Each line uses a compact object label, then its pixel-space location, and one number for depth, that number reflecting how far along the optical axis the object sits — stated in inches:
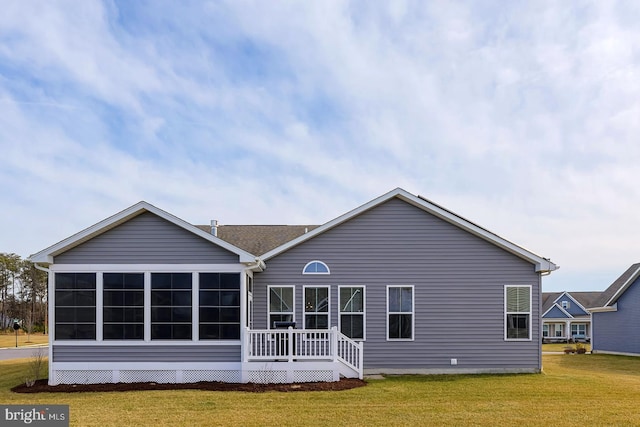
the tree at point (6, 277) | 2442.1
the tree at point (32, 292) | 2477.5
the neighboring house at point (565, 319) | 1796.3
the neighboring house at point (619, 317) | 1066.7
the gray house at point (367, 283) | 558.3
